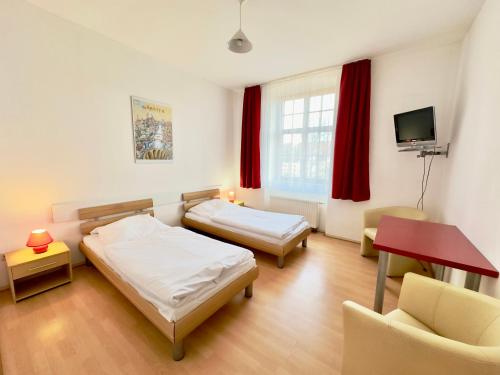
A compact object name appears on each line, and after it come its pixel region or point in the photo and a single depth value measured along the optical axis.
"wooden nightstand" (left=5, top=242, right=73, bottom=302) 2.03
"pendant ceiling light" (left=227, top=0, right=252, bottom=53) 2.07
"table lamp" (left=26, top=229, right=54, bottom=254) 2.13
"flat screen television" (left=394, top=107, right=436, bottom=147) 2.43
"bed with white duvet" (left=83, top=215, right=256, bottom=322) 1.60
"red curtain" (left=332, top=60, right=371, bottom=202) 3.18
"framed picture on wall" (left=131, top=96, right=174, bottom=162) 3.12
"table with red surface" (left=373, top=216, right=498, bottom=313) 1.32
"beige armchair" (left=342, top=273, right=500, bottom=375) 0.76
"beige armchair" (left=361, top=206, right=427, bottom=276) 2.57
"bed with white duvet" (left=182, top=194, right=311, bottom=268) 2.85
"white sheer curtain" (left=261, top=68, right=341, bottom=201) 3.65
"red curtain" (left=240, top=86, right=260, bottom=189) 4.32
